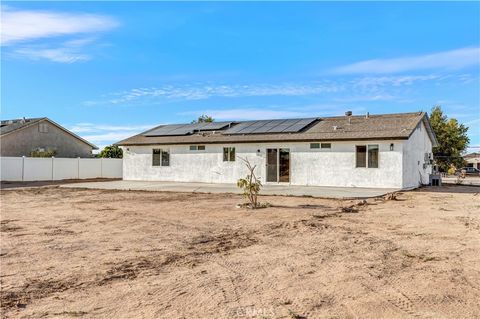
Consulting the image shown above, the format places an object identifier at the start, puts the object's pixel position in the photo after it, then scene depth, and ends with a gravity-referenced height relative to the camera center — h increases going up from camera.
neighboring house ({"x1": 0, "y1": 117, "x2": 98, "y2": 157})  33.50 +2.39
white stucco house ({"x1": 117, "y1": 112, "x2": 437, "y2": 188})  19.28 +0.86
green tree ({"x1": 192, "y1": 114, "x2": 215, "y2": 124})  48.27 +5.86
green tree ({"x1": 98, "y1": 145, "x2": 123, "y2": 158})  36.97 +1.32
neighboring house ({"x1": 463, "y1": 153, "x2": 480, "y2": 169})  56.68 +1.09
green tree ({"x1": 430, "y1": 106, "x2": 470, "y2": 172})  39.31 +2.94
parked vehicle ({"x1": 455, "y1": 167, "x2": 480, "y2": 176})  42.00 -0.44
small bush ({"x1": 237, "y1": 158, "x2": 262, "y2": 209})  12.70 -0.66
